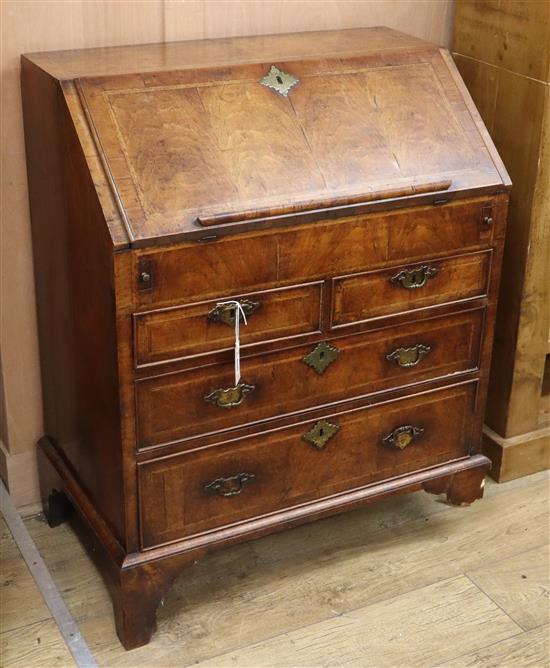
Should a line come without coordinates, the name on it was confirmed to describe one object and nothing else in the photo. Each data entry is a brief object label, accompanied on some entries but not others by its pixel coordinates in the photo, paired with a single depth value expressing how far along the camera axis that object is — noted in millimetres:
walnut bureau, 1987
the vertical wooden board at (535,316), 2492
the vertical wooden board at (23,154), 2232
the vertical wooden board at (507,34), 2387
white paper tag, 2053
